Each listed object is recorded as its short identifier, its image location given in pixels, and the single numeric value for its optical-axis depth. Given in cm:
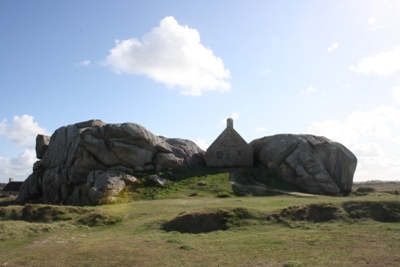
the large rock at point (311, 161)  4175
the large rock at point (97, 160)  3859
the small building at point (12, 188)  6434
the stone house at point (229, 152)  4903
